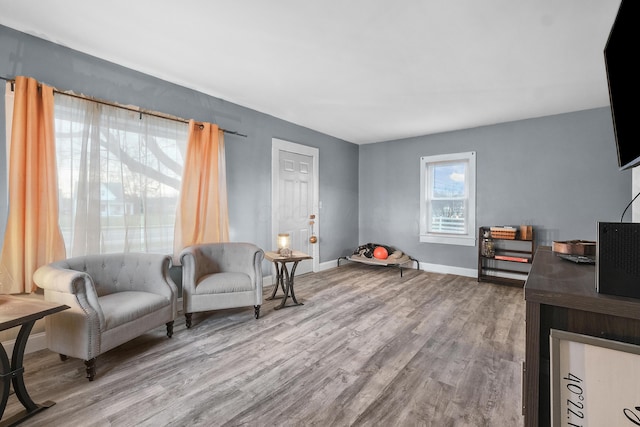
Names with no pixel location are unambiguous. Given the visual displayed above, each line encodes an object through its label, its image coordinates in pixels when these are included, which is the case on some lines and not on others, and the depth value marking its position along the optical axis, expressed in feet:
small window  16.25
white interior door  14.74
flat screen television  3.62
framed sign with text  2.18
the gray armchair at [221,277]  9.25
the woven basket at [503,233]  14.17
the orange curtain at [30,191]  7.34
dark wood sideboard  2.33
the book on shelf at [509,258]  13.99
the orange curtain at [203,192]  10.74
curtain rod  8.00
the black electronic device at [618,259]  2.38
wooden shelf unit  14.44
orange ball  17.42
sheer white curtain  8.31
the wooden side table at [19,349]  5.16
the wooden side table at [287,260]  11.07
